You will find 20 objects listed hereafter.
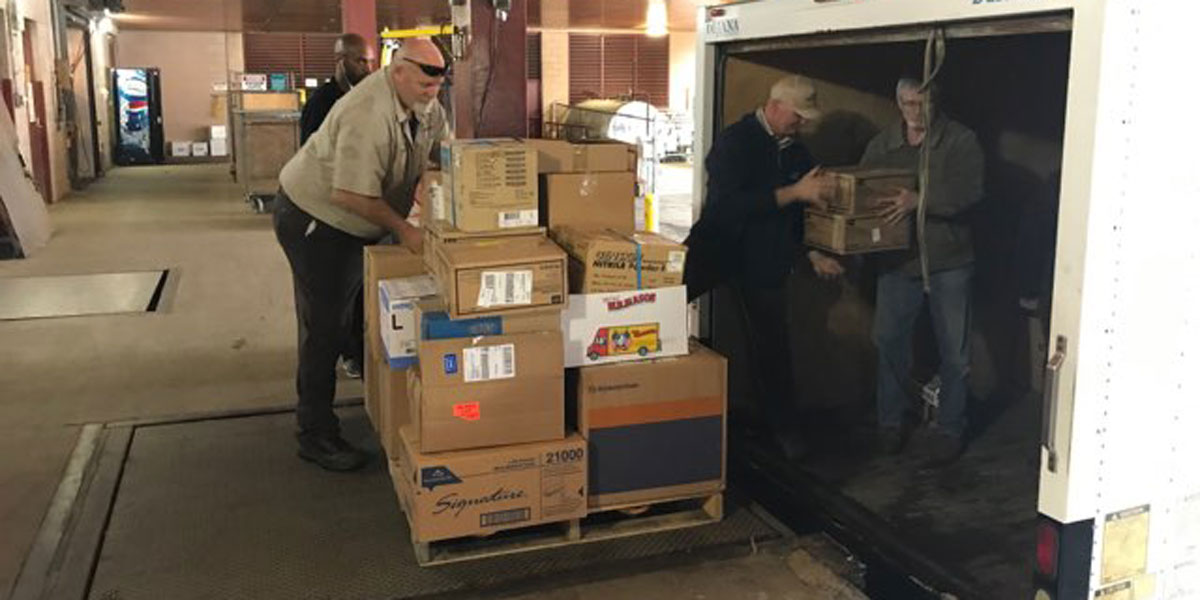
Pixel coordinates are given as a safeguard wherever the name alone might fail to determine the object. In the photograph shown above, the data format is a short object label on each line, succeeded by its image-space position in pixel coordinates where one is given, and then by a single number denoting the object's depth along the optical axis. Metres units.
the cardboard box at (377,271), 3.69
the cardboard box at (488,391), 3.01
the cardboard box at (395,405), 3.52
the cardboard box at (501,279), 2.95
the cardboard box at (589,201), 3.39
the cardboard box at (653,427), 3.21
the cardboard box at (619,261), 3.18
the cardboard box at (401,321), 3.38
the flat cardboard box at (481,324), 3.01
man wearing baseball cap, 3.69
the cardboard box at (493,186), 3.16
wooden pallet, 3.17
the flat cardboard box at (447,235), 3.18
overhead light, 14.61
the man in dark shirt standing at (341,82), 5.21
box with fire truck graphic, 3.20
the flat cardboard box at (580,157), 3.38
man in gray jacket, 3.88
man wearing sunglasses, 3.54
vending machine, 19.03
